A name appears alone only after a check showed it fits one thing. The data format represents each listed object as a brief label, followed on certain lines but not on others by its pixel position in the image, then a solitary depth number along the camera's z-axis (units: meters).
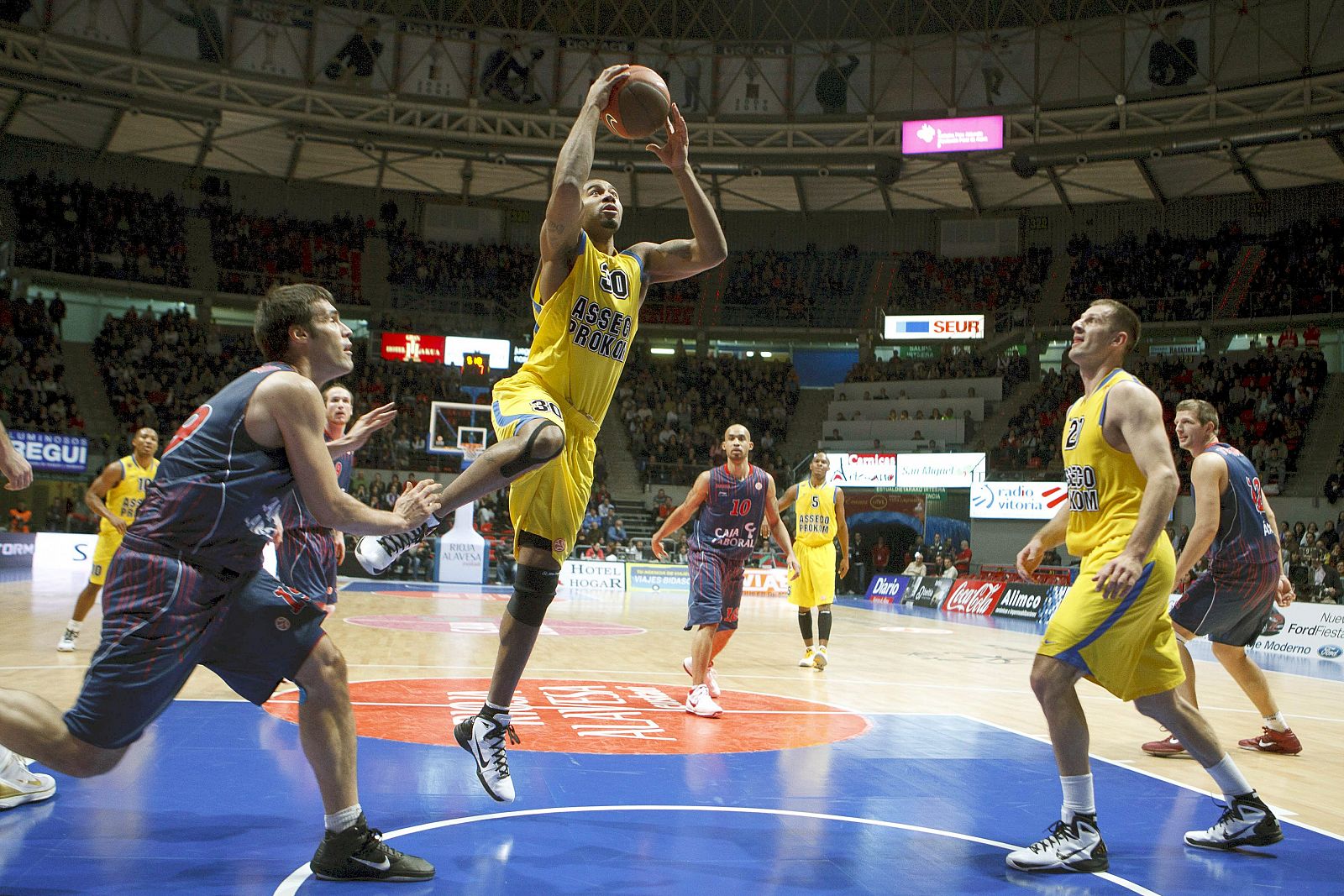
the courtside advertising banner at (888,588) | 25.81
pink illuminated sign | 25.47
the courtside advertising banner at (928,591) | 23.80
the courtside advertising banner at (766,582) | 25.97
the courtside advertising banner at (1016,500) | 25.38
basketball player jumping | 4.27
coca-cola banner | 21.56
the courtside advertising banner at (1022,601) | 20.36
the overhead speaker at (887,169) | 27.22
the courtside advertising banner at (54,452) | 24.17
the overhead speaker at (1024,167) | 26.14
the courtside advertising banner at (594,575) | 24.25
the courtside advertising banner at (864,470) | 27.75
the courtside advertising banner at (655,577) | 24.78
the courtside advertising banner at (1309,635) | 14.58
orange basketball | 4.56
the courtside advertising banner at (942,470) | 26.70
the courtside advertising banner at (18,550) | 18.81
